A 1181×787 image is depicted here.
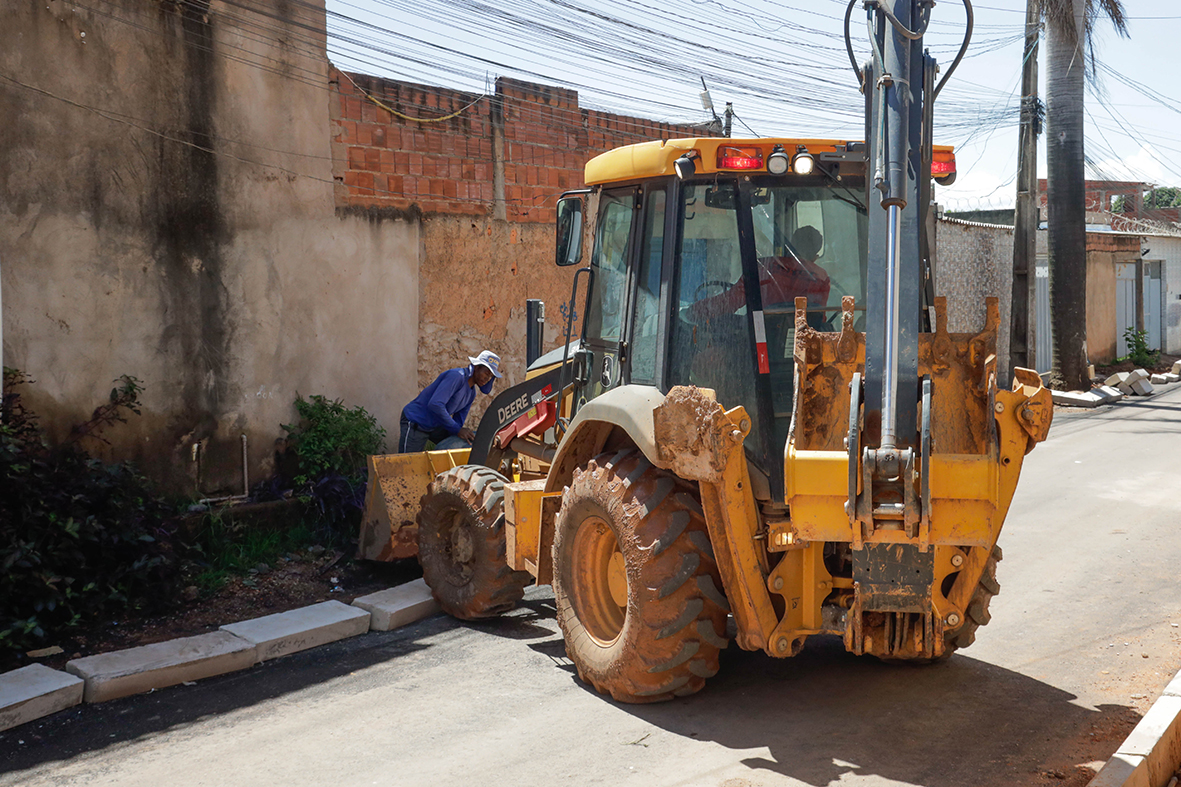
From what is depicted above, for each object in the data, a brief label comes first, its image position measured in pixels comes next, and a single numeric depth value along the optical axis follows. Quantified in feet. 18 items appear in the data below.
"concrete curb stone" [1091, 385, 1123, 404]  55.57
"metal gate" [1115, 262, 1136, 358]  74.69
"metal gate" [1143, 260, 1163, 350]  78.18
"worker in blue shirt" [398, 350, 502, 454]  27.68
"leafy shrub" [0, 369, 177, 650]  19.77
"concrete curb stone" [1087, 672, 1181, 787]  12.67
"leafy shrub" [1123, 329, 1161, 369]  70.59
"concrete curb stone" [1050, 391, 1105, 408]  54.60
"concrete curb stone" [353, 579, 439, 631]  21.65
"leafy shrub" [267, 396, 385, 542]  27.84
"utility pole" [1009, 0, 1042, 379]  53.06
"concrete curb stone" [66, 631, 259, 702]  17.84
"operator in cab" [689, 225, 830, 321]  16.39
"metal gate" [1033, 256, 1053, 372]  64.39
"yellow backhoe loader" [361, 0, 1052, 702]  13.52
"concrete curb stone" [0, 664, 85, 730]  16.53
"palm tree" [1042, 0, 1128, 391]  55.21
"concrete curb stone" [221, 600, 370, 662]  20.06
